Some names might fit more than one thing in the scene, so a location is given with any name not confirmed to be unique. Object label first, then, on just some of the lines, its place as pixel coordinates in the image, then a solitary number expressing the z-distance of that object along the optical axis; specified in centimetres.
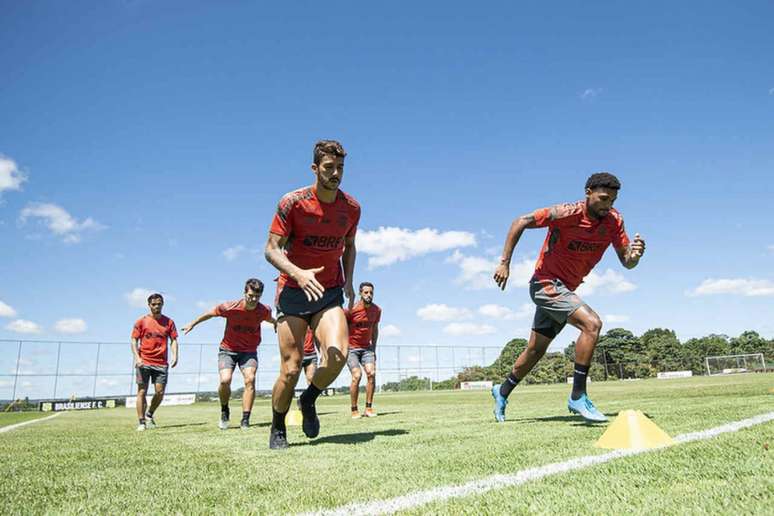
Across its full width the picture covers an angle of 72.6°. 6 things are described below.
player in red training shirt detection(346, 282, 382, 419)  1023
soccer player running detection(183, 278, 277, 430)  938
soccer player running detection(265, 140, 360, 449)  475
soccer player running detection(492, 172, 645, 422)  580
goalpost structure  6060
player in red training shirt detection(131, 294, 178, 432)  1015
